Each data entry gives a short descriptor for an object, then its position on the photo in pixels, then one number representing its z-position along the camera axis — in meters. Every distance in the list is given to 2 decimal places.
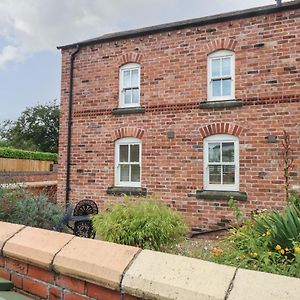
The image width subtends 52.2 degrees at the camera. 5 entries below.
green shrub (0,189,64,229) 4.75
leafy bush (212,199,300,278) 2.82
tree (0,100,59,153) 32.75
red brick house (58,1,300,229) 8.45
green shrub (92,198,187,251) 5.09
